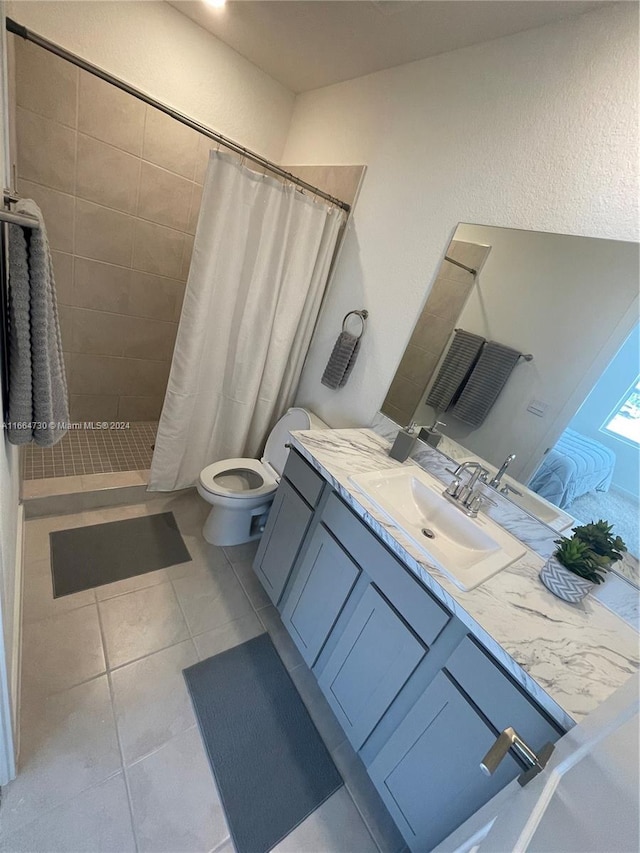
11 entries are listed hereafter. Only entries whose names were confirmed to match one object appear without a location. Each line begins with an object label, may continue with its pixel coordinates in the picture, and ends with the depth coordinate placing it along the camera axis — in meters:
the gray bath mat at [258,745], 1.07
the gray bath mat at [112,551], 1.55
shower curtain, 1.57
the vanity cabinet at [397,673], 0.83
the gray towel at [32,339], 0.79
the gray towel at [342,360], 1.80
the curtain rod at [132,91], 1.04
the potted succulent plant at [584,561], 0.98
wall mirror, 1.03
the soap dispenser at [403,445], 1.52
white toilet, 1.74
